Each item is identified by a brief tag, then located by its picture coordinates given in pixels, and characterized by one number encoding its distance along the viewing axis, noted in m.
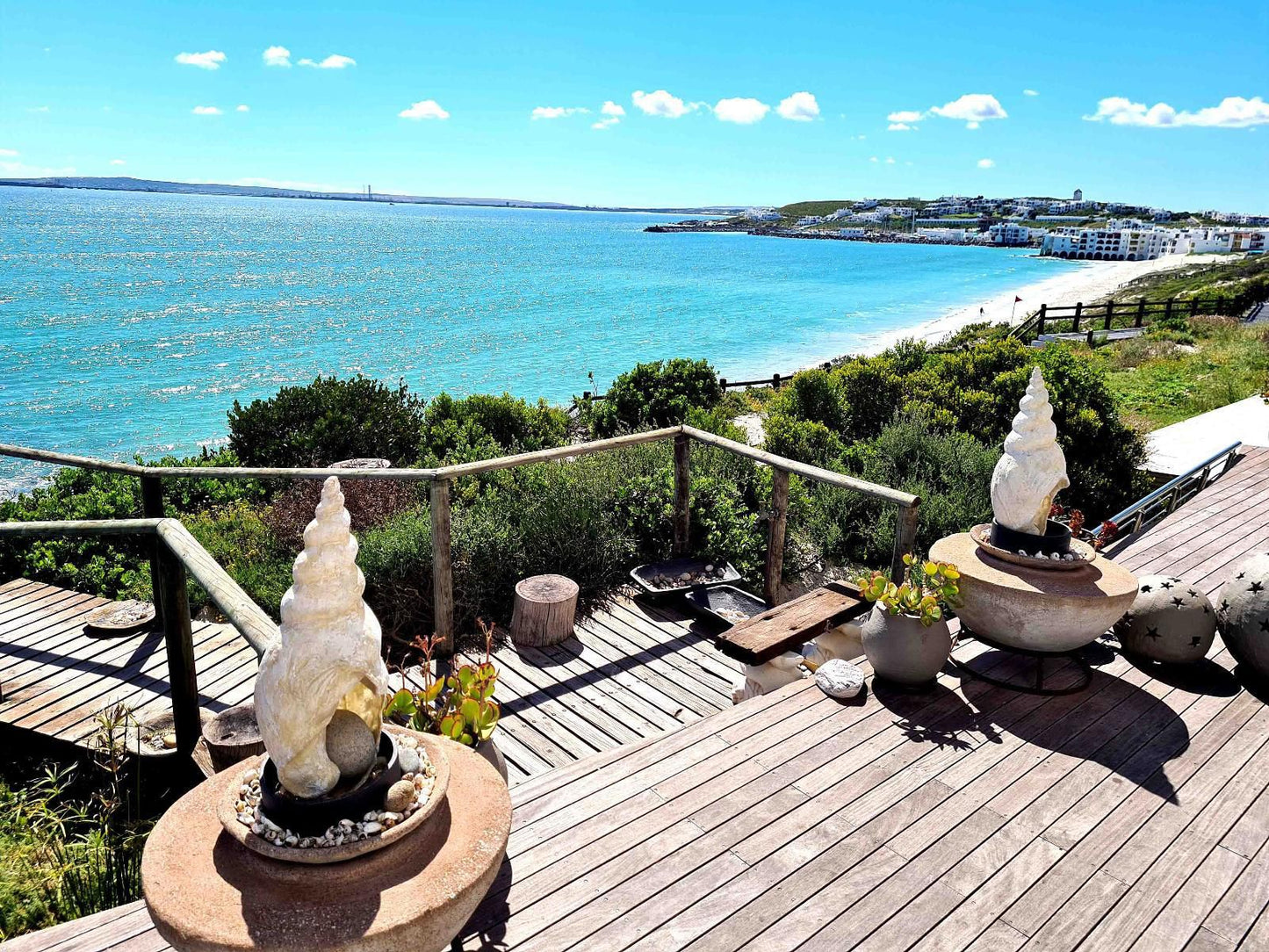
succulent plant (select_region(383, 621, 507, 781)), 3.03
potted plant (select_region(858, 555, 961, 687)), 4.43
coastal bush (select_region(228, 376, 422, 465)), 11.23
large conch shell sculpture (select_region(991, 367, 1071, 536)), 4.50
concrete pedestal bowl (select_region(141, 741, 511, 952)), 2.03
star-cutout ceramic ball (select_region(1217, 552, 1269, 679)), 4.56
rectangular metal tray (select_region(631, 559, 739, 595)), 6.38
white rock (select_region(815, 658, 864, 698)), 4.50
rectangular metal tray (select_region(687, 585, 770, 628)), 6.29
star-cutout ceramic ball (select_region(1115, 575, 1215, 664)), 4.70
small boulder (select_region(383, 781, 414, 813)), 2.29
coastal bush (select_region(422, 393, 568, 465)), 11.78
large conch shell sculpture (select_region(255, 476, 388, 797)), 2.14
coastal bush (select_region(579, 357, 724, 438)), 14.42
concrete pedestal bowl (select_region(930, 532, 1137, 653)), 4.29
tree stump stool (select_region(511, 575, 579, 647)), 5.61
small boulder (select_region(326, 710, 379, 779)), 2.29
